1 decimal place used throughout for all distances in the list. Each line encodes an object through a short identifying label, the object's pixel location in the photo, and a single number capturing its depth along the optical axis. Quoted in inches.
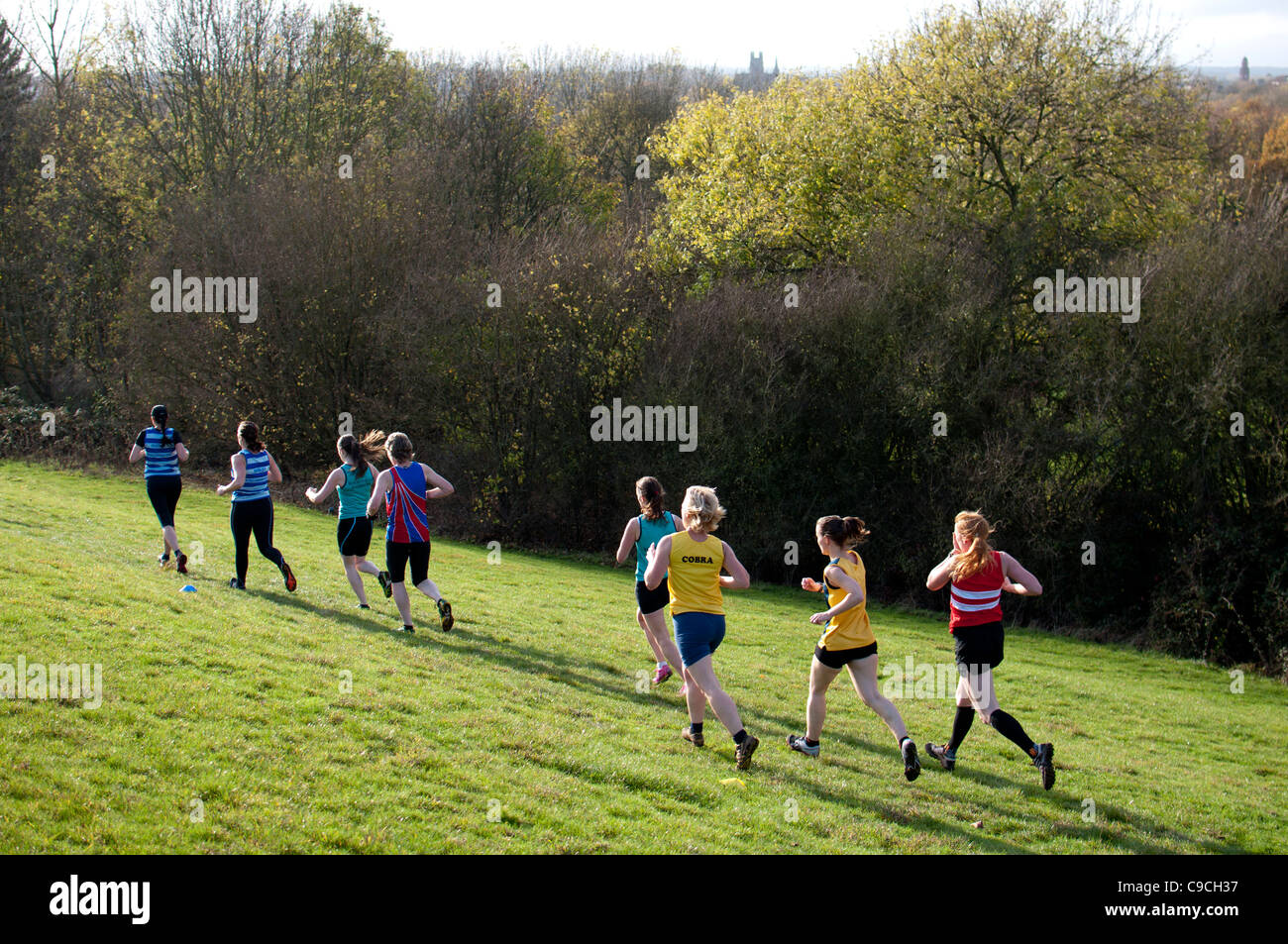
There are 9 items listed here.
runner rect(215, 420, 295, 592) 445.4
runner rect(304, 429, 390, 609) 430.0
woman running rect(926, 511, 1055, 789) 296.2
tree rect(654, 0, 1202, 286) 1011.3
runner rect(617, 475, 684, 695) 351.6
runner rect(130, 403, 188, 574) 489.7
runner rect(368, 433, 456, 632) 402.3
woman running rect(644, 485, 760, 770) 291.1
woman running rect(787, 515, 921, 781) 290.2
